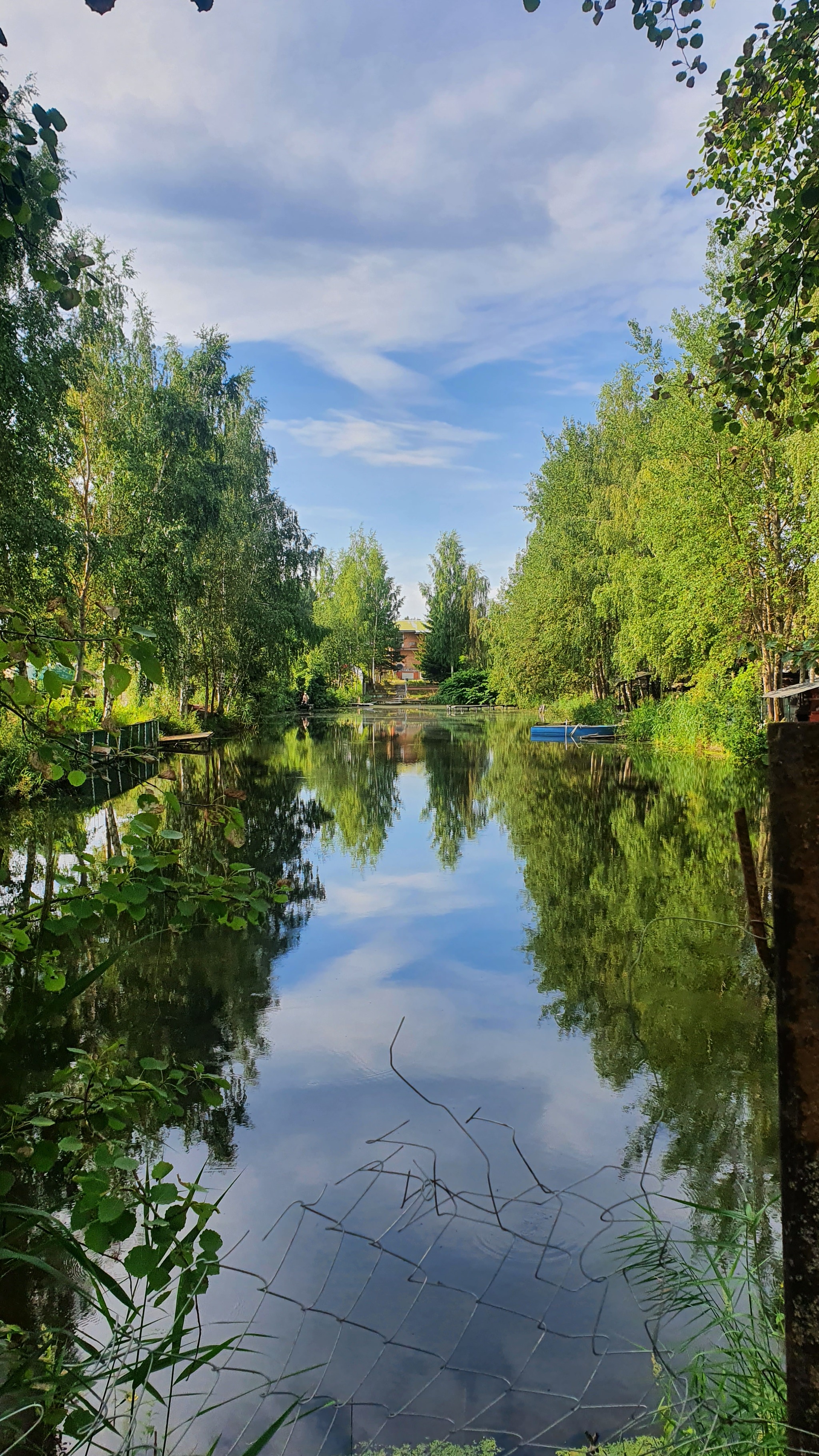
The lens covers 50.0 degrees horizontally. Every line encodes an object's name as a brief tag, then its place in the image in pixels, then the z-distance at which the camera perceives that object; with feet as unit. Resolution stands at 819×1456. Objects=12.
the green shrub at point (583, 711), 119.55
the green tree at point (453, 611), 233.35
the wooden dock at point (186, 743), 79.51
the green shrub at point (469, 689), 212.99
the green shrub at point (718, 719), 70.64
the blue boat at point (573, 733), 105.60
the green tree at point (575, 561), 108.27
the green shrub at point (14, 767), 44.52
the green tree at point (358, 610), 230.27
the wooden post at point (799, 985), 4.91
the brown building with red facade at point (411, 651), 311.47
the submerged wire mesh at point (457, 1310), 9.30
